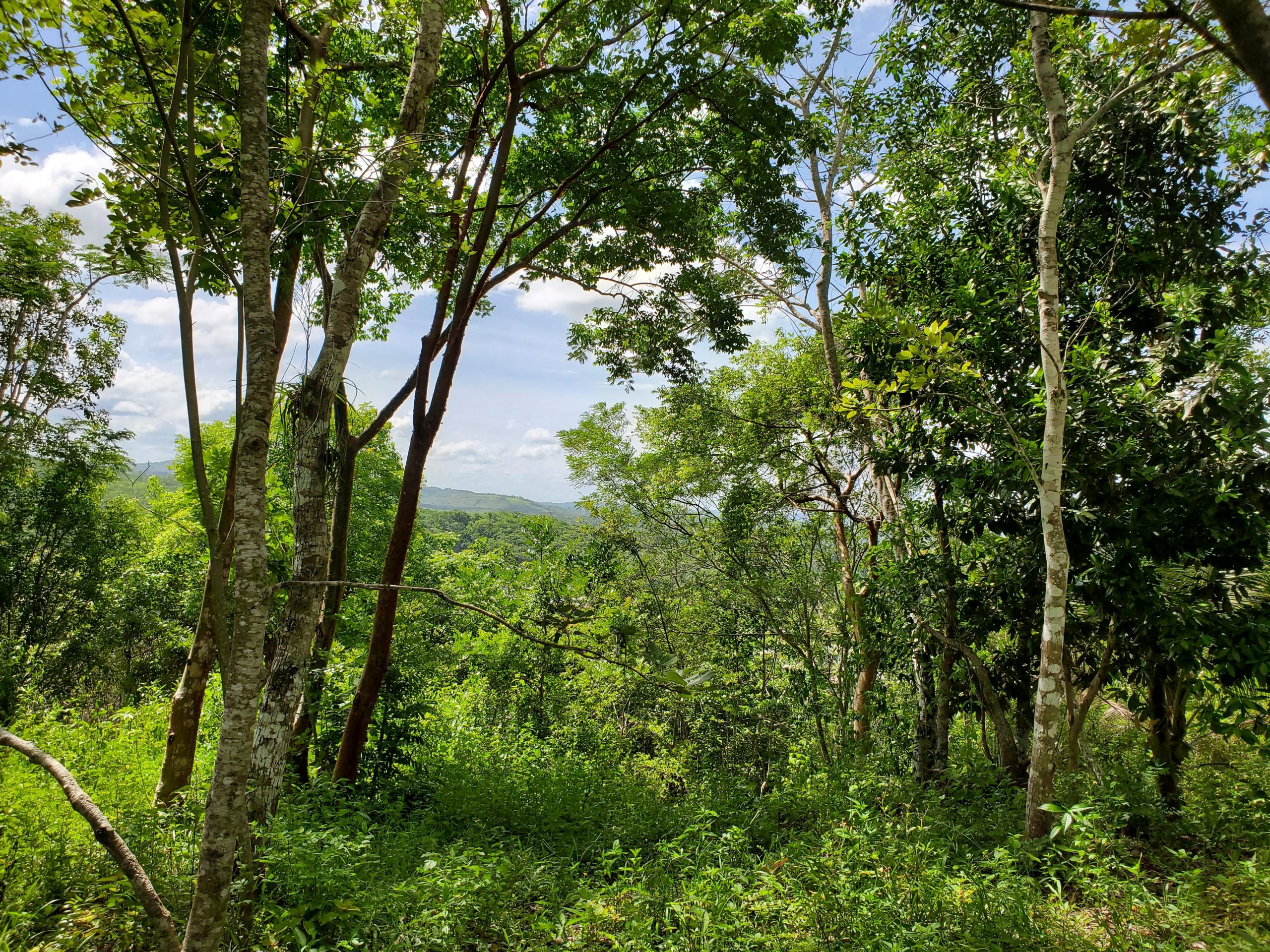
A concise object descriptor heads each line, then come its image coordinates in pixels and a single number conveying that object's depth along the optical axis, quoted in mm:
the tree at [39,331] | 10828
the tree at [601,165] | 4883
